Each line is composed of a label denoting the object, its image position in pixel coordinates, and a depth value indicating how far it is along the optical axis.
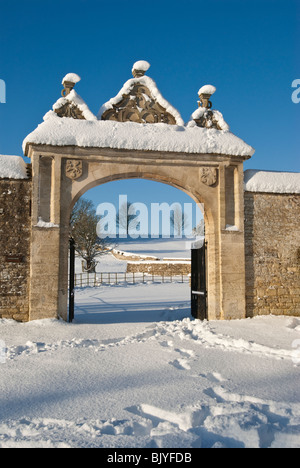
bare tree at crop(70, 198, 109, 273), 28.31
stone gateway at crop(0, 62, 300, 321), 8.31
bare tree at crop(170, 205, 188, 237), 61.00
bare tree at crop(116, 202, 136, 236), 57.62
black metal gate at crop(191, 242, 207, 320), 9.29
